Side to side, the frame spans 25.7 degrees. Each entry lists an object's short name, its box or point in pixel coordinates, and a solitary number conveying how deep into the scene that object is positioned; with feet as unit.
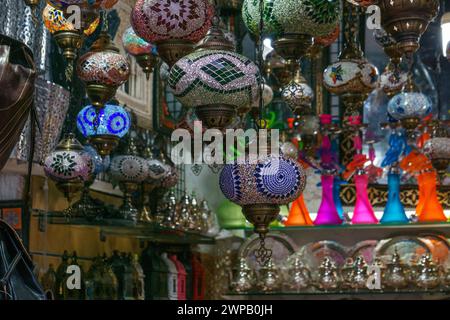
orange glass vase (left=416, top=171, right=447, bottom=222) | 22.17
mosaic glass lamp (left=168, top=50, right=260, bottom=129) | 10.43
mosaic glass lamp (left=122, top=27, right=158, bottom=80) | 13.98
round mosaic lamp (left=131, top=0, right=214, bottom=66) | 10.74
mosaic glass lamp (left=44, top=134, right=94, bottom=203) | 14.42
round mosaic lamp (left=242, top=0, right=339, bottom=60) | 11.16
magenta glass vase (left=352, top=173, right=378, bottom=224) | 22.88
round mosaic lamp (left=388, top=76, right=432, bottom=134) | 16.72
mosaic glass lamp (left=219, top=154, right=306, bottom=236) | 10.85
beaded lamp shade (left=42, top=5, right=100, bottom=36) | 11.70
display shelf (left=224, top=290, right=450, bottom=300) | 21.07
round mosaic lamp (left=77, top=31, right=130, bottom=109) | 12.49
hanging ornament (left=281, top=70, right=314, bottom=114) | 14.51
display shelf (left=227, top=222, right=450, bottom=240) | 22.62
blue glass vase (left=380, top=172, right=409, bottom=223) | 22.54
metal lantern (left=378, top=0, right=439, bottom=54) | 9.94
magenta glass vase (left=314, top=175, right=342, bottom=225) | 22.97
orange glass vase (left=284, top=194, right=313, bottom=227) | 23.32
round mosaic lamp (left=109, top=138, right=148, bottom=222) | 17.13
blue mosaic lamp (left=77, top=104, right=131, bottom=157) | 14.19
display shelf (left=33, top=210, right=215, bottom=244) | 17.98
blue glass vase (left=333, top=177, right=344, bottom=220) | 23.34
